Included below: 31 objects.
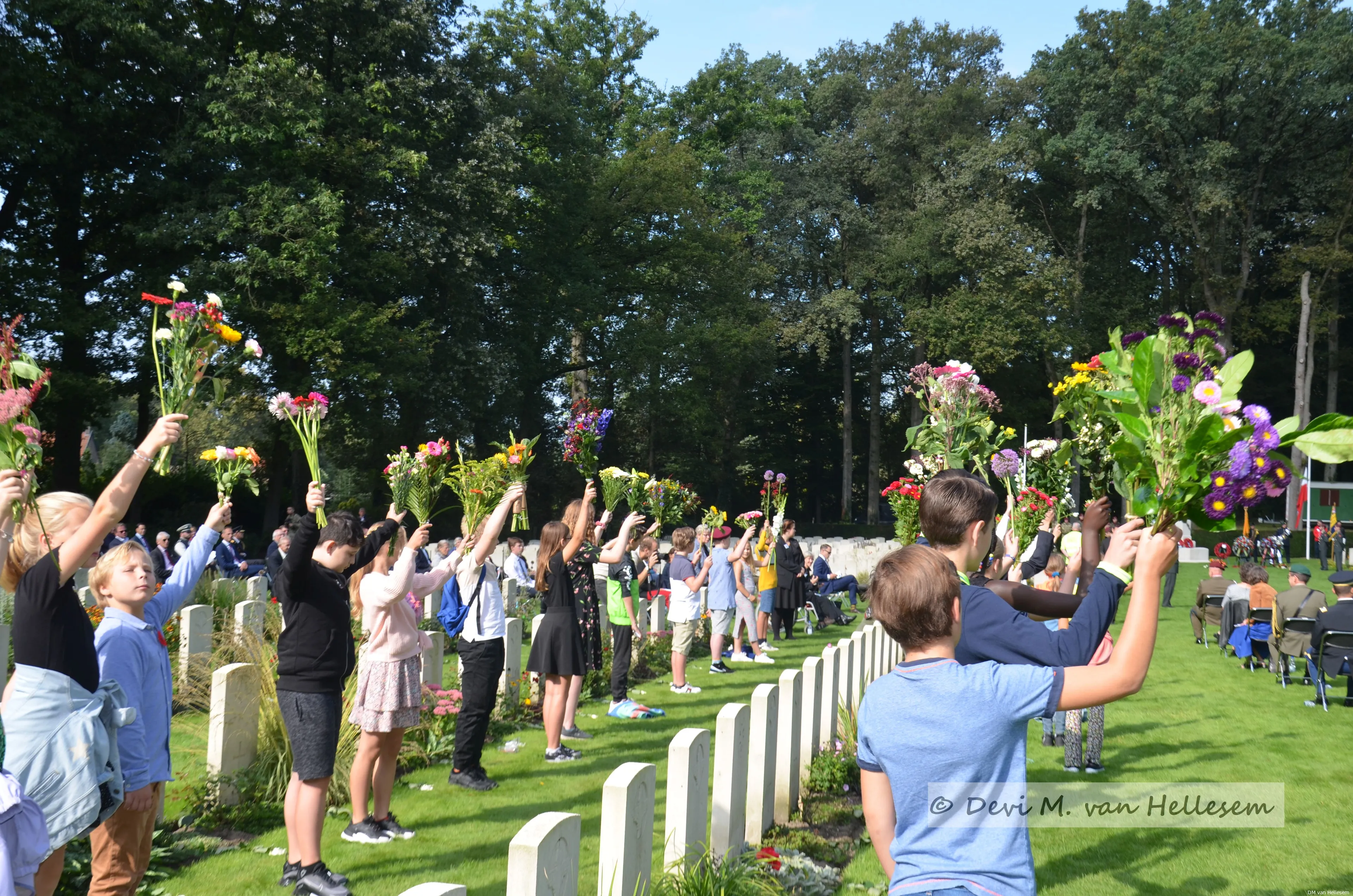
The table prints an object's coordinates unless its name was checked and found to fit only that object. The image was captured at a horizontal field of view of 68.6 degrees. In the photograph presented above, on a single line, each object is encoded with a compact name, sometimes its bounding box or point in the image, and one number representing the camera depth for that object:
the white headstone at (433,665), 8.74
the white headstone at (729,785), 4.43
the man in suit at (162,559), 15.59
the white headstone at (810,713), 6.20
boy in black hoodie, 4.70
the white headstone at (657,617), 13.30
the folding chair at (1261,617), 13.45
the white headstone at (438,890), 2.17
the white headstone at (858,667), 7.84
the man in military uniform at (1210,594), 15.72
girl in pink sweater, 5.53
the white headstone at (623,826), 3.09
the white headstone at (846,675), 7.48
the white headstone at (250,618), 9.02
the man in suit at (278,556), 15.74
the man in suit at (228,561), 16.92
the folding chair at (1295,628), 11.96
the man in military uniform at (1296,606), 12.00
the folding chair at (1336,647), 10.52
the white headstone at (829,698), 6.82
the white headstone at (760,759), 5.11
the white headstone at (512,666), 9.00
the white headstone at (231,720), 5.91
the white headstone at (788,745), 5.59
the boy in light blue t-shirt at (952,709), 2.43
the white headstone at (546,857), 2.51
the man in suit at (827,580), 19.11
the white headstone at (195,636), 8.68
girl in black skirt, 7.75
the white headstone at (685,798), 3.90
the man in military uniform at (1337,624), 10.48
